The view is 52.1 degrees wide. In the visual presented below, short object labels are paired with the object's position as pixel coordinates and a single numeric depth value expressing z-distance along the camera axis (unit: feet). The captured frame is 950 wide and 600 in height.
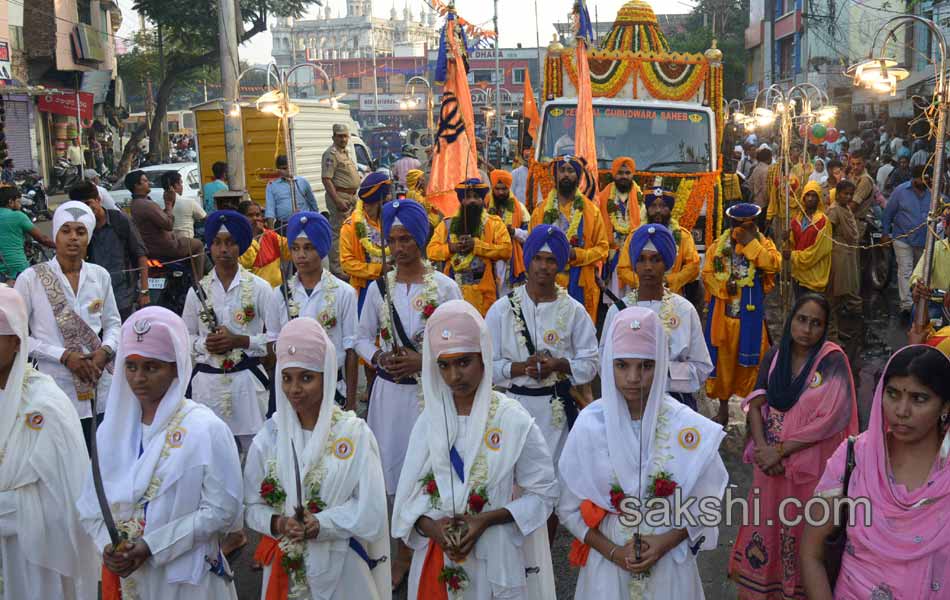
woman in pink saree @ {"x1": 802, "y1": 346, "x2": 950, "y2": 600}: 9.89
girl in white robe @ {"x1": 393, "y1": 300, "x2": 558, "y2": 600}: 11.79
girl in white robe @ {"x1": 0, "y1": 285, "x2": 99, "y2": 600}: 12.71
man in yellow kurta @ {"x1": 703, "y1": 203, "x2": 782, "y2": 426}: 24.64
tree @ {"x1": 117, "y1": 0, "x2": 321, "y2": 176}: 97.91
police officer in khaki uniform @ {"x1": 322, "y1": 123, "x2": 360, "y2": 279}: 41.55
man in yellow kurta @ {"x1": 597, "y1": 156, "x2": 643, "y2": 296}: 31.35
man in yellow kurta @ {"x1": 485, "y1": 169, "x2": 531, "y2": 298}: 28.04
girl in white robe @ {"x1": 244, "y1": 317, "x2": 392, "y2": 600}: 11.76
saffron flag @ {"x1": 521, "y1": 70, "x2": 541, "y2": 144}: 53.42
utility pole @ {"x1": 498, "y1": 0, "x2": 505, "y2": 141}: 91.87
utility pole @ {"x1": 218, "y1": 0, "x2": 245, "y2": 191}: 51.08
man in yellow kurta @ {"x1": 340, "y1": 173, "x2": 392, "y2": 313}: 24.30
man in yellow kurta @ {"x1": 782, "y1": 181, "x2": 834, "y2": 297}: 32.86
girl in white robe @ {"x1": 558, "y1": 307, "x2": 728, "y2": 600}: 11.46
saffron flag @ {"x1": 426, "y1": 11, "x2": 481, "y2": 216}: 27.68
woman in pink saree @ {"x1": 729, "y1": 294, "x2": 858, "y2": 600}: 14.53
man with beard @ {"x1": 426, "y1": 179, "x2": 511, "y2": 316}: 26.43
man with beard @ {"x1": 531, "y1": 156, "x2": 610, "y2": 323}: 27.48
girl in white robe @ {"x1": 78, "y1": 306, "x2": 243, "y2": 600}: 11.64
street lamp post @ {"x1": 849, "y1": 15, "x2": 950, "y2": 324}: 20.76
